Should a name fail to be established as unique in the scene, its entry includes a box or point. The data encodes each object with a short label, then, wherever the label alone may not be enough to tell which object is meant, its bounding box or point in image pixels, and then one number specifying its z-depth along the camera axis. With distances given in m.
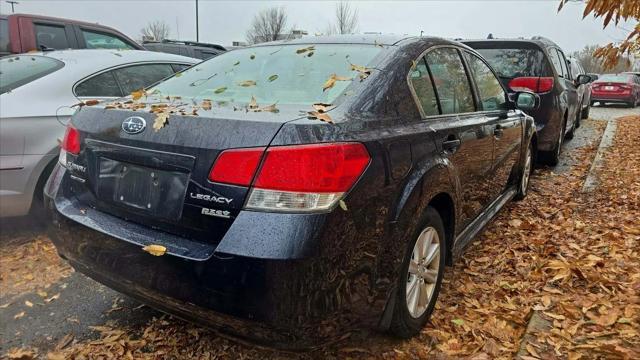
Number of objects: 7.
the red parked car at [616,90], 18.47
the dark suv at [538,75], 6.17
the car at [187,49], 10.13
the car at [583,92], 9.39
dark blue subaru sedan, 1.83
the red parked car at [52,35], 6.59
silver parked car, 3.48
